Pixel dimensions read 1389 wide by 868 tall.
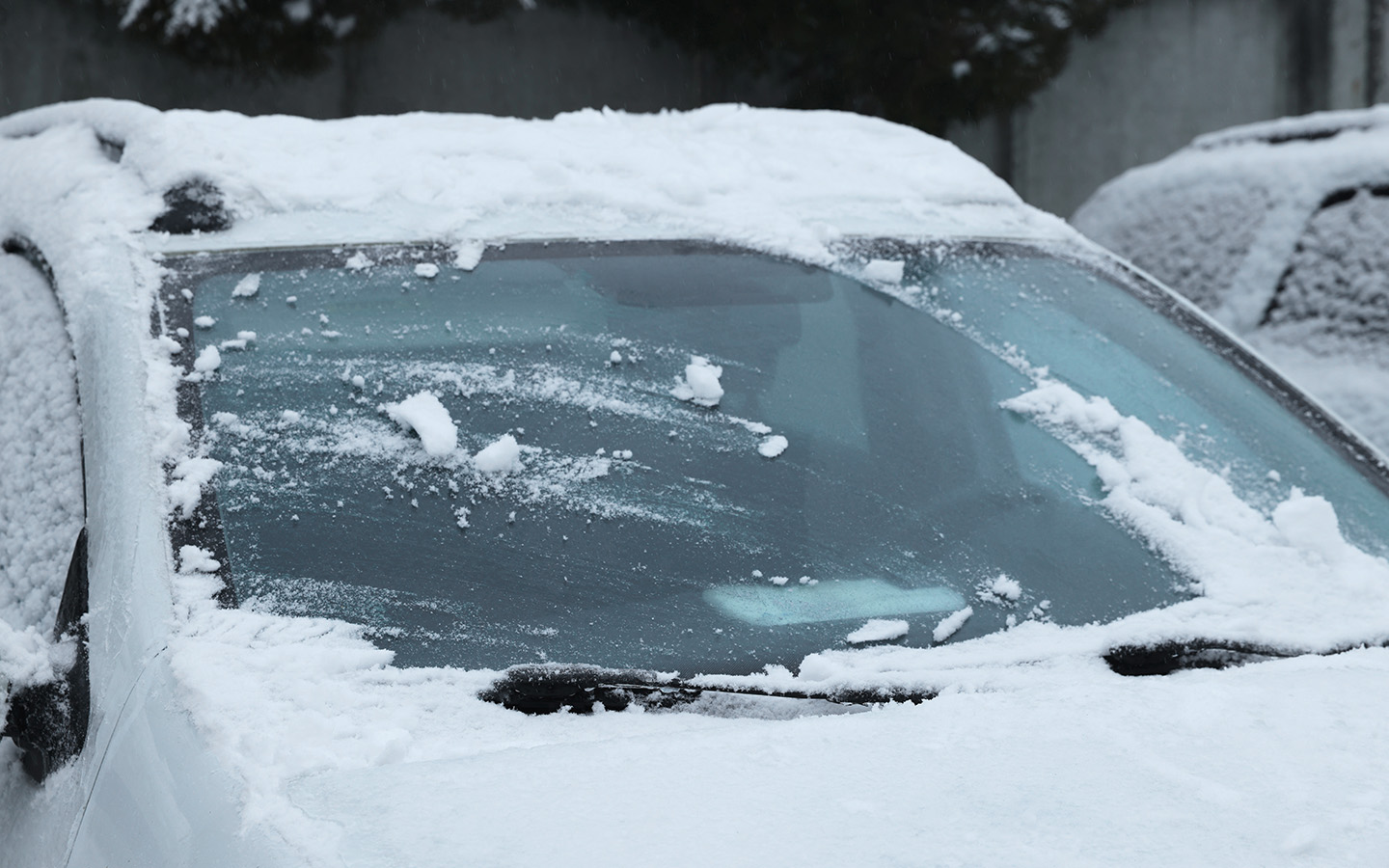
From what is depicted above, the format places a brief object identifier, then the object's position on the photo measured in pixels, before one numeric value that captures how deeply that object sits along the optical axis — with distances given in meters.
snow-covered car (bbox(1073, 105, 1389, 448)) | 6.24
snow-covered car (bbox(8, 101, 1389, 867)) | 4.38
